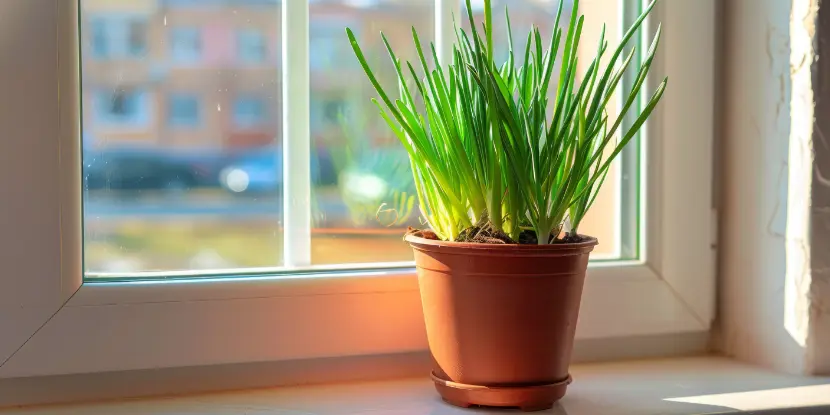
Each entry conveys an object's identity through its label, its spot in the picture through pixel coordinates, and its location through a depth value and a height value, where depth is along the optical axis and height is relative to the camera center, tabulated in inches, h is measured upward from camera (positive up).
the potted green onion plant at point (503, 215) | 40.4 -1.2
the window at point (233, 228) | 41.5 -1.7
